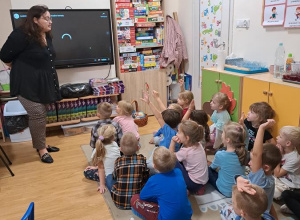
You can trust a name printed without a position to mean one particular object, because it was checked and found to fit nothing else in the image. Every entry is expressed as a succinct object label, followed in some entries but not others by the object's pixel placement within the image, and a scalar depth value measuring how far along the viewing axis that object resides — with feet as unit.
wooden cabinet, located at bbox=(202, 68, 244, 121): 10.05
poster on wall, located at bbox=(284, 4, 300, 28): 8.80
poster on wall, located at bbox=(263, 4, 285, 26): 9.38
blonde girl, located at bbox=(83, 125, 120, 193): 7.80
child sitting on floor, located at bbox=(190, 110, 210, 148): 9.07
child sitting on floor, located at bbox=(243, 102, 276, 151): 8.57
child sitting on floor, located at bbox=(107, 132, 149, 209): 6.85
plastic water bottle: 9.18
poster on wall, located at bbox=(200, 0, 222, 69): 12.50
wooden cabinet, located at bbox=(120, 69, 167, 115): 14.44
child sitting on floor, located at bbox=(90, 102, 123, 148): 8.97
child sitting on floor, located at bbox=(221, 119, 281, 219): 5.96
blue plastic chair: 3.37
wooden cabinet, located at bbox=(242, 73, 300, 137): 8.05
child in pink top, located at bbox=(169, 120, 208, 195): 7.23
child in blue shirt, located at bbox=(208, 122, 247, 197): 7.18
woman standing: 9.37
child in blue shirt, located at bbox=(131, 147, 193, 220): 5.90
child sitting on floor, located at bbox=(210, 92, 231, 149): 9.93
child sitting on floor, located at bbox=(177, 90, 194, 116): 10.50
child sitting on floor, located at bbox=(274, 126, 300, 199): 7.09
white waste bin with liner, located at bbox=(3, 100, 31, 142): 11.67
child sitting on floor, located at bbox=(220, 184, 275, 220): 4.53
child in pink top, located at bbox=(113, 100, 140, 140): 9.75
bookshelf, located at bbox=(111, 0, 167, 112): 13.78
